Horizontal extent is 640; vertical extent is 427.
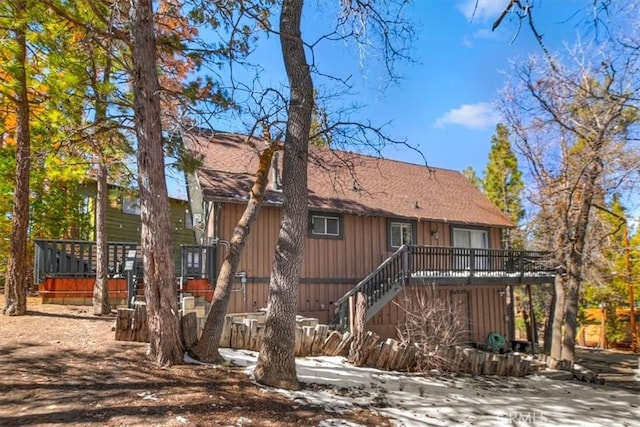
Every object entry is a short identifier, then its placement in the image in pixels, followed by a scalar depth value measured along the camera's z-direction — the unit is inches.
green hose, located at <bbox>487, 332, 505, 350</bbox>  626.5
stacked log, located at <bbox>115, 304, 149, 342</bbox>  281.6
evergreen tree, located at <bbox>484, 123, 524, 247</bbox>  1021.2
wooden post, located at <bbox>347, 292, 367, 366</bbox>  343.3
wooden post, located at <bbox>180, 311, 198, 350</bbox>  262.2
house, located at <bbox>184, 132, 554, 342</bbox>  483.2
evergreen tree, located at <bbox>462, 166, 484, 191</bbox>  1211.2
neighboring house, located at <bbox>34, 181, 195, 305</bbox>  422.9
